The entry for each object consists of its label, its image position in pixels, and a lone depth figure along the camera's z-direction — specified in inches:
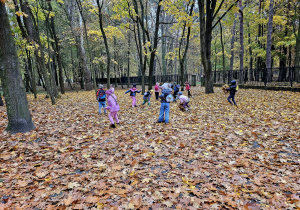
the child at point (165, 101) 264.4
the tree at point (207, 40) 485.7
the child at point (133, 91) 393.1
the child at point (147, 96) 416.5
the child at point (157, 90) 506.0
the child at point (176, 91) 442.5
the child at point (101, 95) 329.4
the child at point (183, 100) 327.9
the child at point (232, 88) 352.6
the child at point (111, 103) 244.7
